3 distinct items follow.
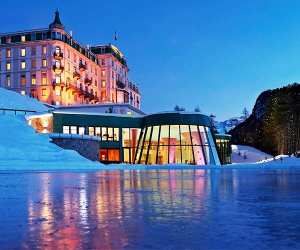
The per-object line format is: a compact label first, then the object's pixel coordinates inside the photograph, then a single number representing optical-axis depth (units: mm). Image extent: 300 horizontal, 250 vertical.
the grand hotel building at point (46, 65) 88562
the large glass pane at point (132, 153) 65250
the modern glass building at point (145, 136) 55594
